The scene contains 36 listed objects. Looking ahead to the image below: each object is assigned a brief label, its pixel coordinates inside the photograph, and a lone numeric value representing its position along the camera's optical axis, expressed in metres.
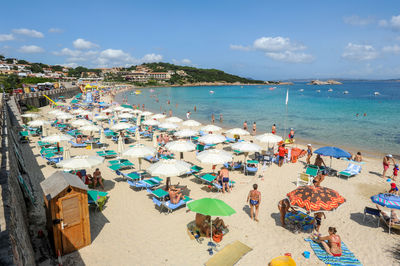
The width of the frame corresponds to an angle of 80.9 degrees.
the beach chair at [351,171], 10.57
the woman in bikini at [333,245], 5.53
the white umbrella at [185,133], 13.22
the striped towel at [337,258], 5.34
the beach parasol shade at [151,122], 16.92
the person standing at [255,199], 6.81
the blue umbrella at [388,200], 6.32
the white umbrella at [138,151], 8.94
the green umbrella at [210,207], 5.39
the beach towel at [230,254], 5.27
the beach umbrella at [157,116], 19.02
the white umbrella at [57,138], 11.19
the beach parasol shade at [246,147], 10.25
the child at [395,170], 10.51
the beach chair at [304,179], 9.62
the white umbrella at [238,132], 13.48
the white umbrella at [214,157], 8.61
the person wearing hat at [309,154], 12.17
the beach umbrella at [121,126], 14.74
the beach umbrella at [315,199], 5.68
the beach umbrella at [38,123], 14.54
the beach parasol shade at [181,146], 9.94
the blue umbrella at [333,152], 10.29
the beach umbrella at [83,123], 15.26
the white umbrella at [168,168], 7.30
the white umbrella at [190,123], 15.99
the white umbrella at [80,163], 7.60
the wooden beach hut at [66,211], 5.11
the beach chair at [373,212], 6.79
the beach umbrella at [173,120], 17.63
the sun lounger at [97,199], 7.12
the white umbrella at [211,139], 11.40
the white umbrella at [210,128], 14.36
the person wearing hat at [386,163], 10.63
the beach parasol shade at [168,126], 15.42
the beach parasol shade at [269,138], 11.45
